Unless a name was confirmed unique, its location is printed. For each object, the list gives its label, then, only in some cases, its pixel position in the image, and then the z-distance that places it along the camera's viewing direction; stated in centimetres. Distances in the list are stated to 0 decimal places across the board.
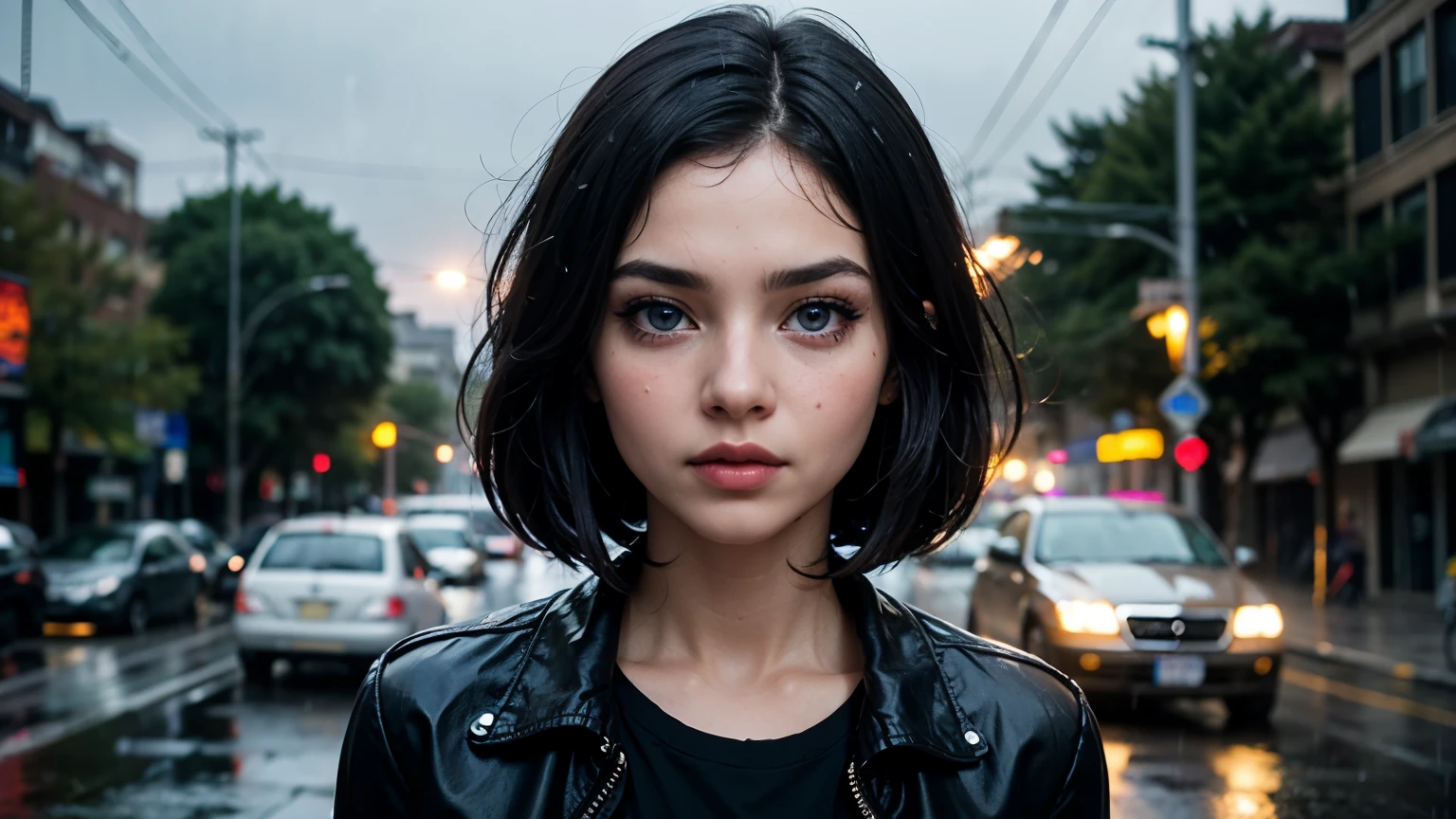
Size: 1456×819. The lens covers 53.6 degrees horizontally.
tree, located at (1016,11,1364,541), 2630
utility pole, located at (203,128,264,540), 3481
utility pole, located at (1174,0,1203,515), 2041
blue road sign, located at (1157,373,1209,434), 1944
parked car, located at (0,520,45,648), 1489
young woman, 170
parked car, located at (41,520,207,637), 1792
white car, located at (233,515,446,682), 1319
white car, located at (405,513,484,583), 2680
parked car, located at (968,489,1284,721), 989
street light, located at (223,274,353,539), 3462
